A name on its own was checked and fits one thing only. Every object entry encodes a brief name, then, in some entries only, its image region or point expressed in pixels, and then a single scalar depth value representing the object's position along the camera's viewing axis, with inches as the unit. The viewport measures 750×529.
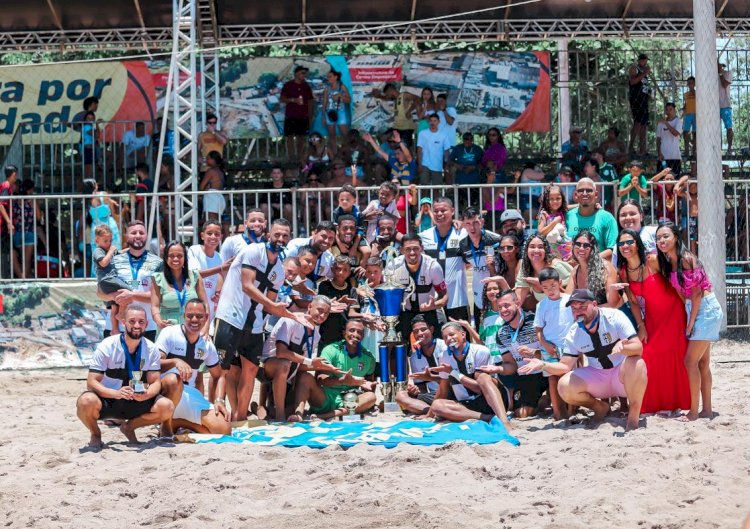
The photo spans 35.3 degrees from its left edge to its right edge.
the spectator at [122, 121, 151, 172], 694.5
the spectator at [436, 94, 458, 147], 643.3
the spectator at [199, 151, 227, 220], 613.3
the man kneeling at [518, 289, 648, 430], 341.1
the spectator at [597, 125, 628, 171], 681.6
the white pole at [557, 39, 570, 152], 725.3
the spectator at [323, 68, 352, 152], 692.1
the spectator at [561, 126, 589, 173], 679.1
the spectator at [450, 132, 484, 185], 641.0
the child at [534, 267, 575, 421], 369.7
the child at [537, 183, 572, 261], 424.8
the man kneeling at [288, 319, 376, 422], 391.5
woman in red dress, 358.0
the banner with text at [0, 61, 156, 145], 694.5
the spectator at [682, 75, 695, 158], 699.4
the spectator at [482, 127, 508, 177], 657.0
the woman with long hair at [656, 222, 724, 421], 350.6
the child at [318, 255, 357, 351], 410.6
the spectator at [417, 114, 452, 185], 633.6
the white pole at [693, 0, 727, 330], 484.4
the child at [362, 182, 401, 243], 467.8
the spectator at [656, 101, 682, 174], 682.8
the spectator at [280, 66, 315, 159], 688.4
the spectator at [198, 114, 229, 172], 653.3
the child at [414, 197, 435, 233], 497.5
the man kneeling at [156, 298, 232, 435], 351.9
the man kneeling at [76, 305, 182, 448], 333.4
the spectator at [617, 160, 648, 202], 506.0
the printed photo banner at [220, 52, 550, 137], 700.7
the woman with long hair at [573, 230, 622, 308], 375.9
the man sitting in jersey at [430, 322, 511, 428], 367.2
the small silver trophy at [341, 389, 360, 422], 394.1
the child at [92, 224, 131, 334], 414.6
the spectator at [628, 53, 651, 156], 709.3
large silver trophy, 394.3
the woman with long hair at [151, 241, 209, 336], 395.2
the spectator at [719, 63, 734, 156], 680.4
